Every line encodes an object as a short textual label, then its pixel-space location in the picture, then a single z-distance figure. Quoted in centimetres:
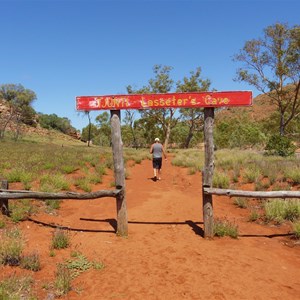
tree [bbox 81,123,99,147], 9158
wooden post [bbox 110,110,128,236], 753
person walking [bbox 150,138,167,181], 1446
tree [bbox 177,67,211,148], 3894
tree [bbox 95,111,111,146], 7681
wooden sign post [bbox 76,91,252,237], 702
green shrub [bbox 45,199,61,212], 951
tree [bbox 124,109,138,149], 5042
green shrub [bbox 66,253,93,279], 559
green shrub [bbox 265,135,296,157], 2069
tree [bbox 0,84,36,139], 4844
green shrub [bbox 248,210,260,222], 898
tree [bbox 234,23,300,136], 2503
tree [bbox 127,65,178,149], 3853
